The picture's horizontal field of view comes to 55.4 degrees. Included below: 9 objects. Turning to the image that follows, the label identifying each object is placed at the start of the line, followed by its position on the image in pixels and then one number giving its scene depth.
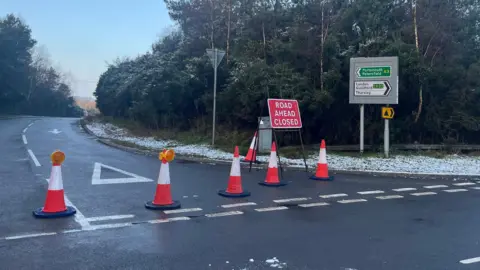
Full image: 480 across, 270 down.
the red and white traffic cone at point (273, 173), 10.69
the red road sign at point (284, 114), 11.65
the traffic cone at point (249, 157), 13.90
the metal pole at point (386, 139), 16.38
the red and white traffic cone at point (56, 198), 7.14
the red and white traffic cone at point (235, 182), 9.29
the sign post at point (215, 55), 16.97
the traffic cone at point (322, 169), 11.66
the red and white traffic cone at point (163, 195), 7.93
